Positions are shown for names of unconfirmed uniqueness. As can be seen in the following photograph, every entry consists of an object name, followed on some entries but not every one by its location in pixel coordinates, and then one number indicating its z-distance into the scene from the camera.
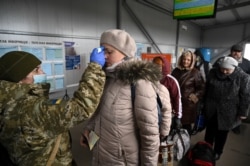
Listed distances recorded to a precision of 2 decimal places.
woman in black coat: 1.93
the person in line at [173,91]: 1.87
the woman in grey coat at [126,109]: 0.97
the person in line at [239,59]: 2.74
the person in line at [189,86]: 2.10
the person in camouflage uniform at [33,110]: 0.68
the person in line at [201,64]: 2.96
